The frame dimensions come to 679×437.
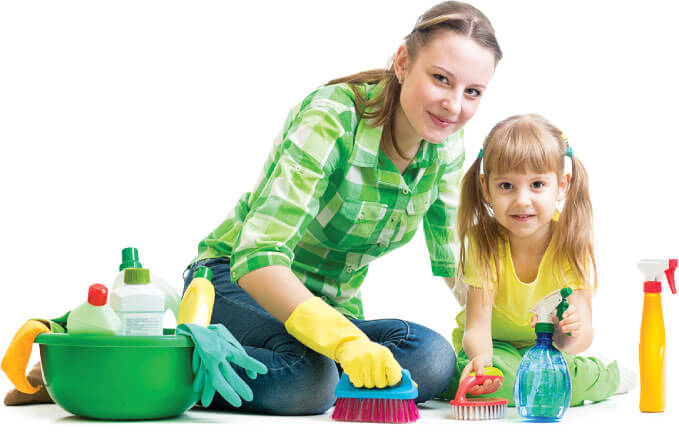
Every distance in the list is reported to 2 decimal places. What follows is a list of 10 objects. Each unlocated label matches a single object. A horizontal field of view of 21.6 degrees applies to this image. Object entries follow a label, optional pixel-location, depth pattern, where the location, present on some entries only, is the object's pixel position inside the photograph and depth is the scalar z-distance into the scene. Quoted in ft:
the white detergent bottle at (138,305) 9.13
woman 9.53
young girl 10.24
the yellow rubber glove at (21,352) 9.40
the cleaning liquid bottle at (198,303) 9.34
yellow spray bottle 9.61
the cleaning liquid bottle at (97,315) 9.06
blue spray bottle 9.48
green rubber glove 9.11
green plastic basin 9.04
